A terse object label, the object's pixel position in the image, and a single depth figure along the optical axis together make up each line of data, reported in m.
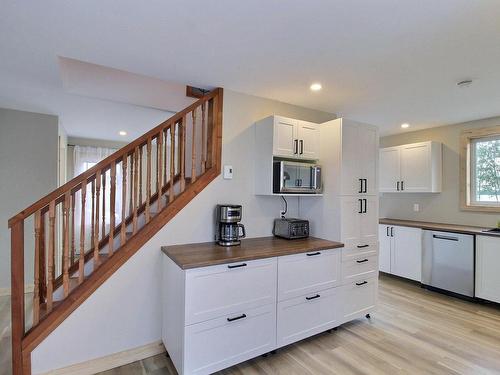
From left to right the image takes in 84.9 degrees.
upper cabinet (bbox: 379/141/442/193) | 4.14
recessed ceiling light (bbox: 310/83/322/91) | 2.65
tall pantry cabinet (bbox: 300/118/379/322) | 2.78
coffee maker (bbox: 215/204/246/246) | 2.50
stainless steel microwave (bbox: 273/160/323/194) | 2.69
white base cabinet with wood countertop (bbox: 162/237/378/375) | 1.94
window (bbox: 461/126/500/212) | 3.78
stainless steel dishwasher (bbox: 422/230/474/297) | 3.45
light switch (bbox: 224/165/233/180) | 2.79
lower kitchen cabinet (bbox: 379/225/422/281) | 3.97
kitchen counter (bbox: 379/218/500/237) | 3.46
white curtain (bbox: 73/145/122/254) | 5.39
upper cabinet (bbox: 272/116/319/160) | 2.73
